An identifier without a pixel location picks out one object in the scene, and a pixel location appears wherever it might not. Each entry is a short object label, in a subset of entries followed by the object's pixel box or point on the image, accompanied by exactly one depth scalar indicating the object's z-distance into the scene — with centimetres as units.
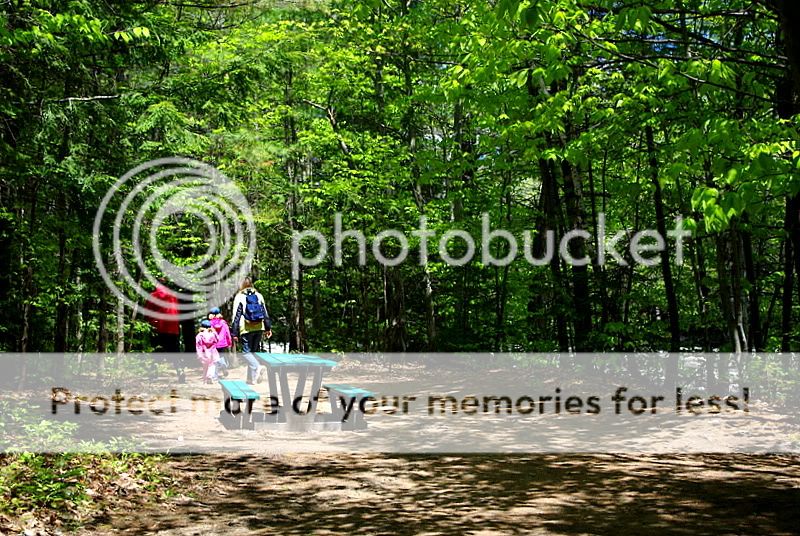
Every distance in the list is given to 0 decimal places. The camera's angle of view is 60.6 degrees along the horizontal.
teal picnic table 872
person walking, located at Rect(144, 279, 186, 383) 1304
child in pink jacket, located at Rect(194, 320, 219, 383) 1334
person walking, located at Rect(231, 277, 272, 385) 1223
